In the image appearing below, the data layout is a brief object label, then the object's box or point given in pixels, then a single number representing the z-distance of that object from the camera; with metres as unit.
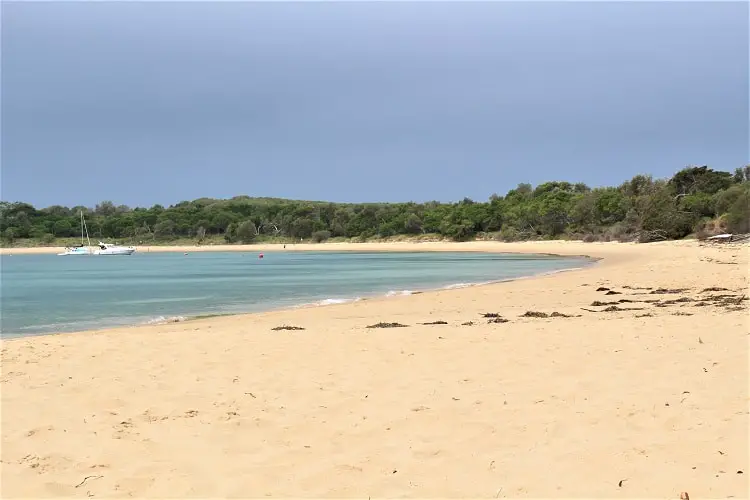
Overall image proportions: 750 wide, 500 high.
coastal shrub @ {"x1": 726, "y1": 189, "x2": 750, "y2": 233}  36.50
